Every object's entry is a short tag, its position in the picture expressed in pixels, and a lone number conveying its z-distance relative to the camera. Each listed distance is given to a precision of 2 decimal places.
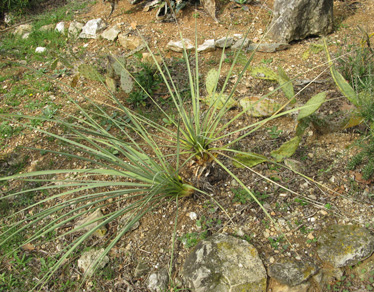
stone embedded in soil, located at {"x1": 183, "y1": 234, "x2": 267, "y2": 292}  1.20
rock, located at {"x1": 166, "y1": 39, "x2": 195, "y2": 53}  2.49
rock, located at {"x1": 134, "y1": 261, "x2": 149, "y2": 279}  1.34
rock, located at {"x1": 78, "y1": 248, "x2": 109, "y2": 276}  1.39
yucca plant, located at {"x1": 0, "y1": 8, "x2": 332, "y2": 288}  1.24
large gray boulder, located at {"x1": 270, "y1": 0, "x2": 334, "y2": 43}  2.27
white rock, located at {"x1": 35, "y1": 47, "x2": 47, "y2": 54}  2.91
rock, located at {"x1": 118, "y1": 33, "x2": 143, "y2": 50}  2.70
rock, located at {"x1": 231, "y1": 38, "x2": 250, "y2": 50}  2.38
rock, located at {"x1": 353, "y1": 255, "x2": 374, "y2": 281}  1.17
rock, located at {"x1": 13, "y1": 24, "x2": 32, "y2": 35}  3.29
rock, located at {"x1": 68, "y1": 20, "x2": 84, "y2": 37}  3.02
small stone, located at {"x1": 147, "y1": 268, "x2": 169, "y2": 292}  1.28
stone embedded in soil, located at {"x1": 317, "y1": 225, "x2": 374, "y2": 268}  1.21
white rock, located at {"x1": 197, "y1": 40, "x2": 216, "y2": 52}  2.44
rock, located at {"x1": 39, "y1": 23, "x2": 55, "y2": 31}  3.17
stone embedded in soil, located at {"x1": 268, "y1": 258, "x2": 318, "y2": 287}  1.19
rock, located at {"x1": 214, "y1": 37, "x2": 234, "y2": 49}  2.43
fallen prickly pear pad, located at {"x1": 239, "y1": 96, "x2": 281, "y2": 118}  1.71
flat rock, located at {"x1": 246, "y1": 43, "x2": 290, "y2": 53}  2.33
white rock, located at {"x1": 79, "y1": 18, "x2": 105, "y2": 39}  2.94
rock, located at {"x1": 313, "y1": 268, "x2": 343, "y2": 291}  1.19
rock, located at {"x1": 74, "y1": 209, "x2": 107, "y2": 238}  1.50
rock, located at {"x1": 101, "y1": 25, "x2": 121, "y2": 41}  2.85
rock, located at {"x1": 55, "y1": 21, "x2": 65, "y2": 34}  3.10
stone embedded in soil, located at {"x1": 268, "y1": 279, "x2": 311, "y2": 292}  1.18
